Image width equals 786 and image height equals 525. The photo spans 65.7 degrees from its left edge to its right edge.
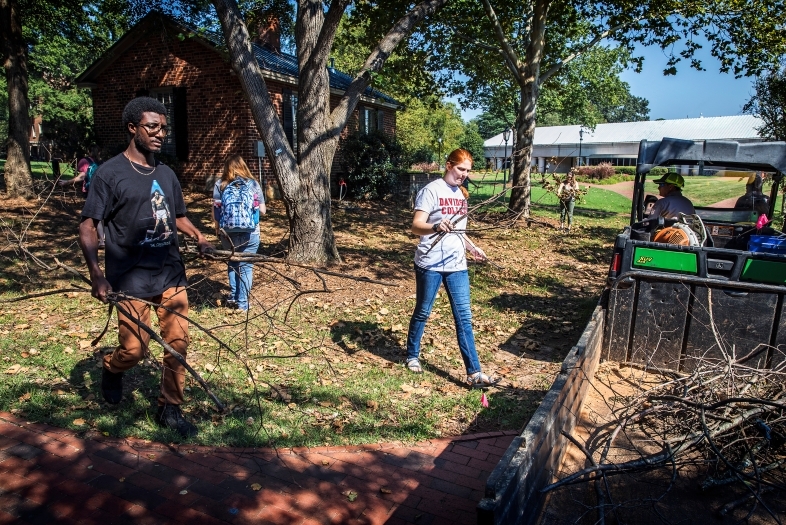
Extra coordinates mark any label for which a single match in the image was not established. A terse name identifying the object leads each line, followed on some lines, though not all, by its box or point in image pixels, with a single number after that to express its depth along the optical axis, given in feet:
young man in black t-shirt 11.86
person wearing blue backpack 21.70
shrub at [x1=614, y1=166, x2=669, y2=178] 156.19
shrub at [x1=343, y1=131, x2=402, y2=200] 63.31
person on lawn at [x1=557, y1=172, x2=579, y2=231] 45.94
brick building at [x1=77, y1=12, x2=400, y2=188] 57.26
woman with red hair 16.08
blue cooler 17.43
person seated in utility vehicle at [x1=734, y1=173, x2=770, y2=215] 23.77
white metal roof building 197.88
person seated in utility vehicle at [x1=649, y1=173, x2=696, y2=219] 22.34
